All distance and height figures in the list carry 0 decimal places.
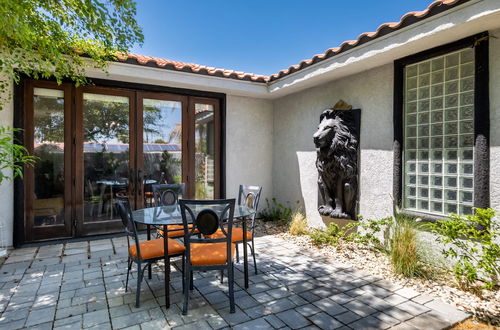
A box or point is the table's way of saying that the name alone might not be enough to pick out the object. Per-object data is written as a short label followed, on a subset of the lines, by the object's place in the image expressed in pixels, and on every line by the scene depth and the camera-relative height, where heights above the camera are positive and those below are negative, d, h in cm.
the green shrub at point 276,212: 636 -118
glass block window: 345 +42
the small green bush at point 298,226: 538 -124
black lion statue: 479 +7
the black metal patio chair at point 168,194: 414 -48
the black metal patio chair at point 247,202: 347 -58
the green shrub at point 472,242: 283 -90
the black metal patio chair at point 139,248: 277 -93
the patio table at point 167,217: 274 -62
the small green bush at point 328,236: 477 -131
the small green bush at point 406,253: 341 -115
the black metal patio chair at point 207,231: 258 -66
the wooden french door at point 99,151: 480 +25
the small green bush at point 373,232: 417 -113
